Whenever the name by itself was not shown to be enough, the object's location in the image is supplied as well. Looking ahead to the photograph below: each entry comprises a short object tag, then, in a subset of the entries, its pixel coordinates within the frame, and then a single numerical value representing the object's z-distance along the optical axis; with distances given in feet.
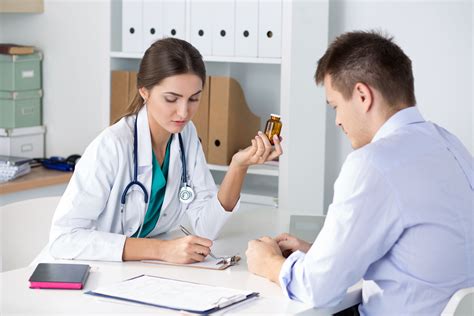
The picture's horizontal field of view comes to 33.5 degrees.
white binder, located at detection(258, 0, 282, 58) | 10.60
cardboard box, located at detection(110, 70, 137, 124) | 11.69
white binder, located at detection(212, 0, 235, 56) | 10.85
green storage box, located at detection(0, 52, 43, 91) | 12.34
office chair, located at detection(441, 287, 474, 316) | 4.86
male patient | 5.17
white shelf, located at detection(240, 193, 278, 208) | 10.98
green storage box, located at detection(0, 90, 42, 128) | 12.43
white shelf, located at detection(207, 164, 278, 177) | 10.91
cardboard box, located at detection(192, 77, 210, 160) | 11.25
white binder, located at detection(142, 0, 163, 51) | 11.39
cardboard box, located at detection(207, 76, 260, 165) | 11.10
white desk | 5.29
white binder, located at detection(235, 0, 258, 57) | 10.72
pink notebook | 5.66
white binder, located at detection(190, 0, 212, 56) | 11.03
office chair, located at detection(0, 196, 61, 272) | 8.11
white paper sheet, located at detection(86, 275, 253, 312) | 5.32
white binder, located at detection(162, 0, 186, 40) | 11.23
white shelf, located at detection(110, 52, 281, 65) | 10.67
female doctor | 6.50
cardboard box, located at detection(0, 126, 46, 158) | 12.40
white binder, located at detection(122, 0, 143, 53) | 11.58
